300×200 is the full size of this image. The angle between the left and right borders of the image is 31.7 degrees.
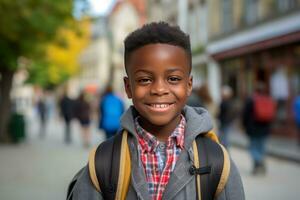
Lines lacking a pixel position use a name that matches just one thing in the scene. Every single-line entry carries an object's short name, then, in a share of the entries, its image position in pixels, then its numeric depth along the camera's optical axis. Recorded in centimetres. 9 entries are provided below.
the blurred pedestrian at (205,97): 1071
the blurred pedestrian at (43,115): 2186
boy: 206
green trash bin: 1741
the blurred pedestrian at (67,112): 1797
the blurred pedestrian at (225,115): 1219
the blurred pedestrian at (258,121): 998
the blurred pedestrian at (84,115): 1677
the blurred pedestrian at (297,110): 1367
